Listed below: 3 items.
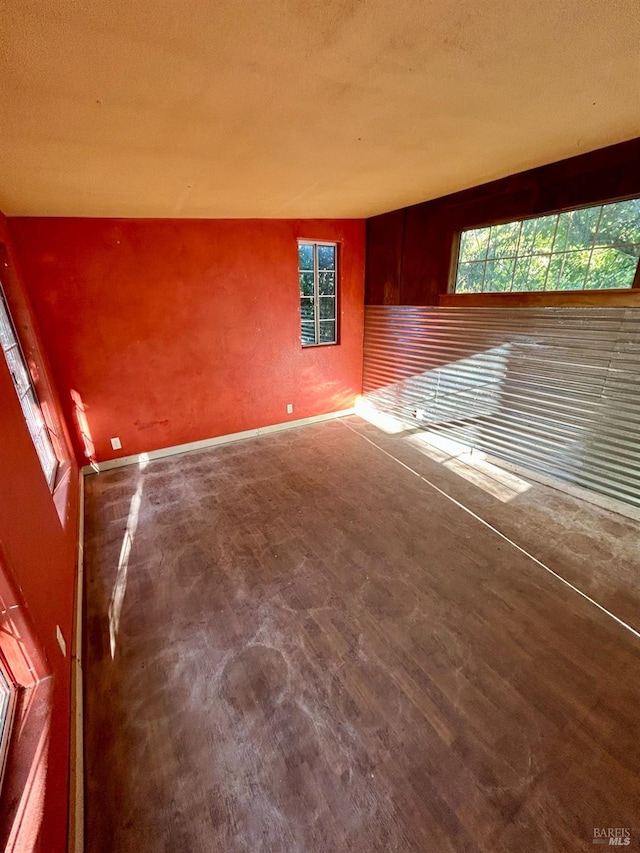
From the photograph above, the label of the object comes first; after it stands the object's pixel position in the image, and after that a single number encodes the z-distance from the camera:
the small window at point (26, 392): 2.55
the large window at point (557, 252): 2.51
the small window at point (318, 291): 4.49
